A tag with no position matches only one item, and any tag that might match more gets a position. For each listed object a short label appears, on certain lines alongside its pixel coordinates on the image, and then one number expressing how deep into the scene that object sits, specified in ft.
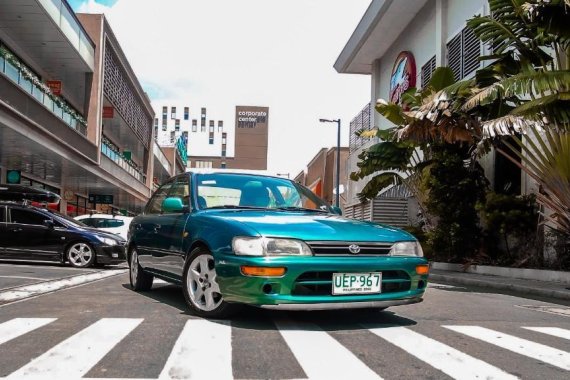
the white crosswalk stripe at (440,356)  12.62
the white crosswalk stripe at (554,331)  17.88
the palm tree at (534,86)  34.45
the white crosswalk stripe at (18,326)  15.87
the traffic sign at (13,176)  78.43
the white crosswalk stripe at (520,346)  14.23
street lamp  97.55
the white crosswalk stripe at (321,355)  12.42
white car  60.18
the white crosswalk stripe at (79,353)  12.15
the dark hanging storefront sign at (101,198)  123.44
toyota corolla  16.05
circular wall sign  82.53
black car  43.78
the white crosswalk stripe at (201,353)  12.21
